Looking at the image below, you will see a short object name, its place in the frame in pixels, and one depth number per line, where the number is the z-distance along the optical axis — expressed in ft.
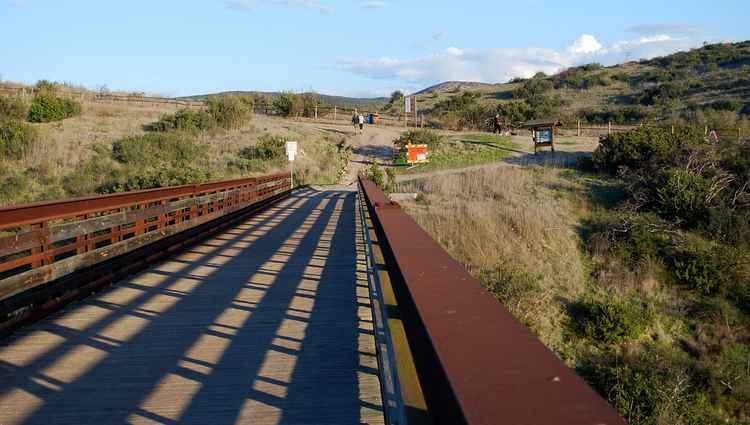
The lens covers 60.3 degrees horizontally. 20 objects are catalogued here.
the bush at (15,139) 121.39
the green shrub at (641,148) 97.60
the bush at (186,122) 156.46
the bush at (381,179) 101.30
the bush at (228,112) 173.06
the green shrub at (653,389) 34.81
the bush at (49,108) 153.28
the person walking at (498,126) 178.50
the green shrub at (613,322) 47.60
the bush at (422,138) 156.35
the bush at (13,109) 149.69
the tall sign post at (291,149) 110.93
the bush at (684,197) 73.82
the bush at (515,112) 217.56
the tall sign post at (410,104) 177.17
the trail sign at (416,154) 135.13
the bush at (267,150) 143.64
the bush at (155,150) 125.80
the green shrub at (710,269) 58.03
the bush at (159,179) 91.66
